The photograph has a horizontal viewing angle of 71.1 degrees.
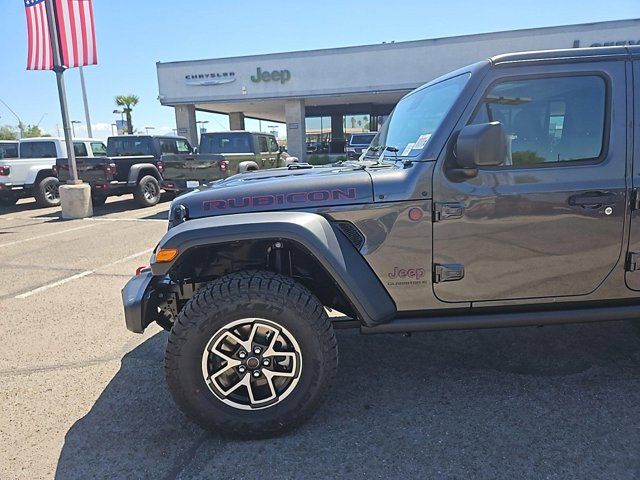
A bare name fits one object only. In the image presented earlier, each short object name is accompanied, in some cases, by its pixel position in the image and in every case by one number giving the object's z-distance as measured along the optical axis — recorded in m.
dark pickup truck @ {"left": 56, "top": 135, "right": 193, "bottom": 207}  11.44
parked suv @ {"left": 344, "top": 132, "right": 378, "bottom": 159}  19.91
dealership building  19.03
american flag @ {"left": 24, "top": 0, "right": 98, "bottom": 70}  9.96
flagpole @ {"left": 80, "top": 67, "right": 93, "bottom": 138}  29.81
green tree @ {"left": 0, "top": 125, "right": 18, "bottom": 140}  53.95
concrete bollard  10.48
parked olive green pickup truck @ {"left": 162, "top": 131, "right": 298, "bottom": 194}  10.70
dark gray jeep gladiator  2.36
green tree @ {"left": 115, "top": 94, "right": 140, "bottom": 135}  45.03
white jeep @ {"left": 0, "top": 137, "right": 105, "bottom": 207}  11.91
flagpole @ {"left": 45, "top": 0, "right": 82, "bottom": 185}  9.87
